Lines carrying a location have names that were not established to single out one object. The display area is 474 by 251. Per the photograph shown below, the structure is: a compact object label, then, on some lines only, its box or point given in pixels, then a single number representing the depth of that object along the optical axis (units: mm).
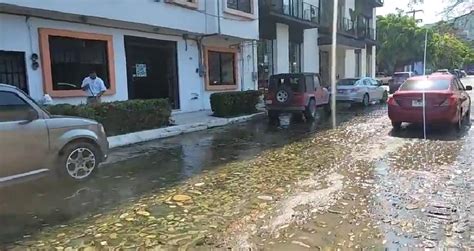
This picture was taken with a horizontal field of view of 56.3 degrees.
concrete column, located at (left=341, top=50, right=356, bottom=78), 34881
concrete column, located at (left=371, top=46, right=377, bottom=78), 41062
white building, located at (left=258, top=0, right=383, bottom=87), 23516
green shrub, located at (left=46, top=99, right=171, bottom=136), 10109
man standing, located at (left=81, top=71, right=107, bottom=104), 12820
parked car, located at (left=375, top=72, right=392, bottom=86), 53750
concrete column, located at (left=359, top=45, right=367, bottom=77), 37969
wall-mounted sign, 16156
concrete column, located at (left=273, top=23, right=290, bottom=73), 24234
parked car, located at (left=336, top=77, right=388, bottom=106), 20000
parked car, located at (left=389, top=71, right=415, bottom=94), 31484
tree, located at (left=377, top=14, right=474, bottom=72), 51562
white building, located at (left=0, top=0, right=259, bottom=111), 11766
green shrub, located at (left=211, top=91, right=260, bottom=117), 15664
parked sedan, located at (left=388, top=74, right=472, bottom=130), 10562
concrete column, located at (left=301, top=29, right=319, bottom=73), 27703
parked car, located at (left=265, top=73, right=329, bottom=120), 14875
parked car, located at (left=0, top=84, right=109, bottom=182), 5891
